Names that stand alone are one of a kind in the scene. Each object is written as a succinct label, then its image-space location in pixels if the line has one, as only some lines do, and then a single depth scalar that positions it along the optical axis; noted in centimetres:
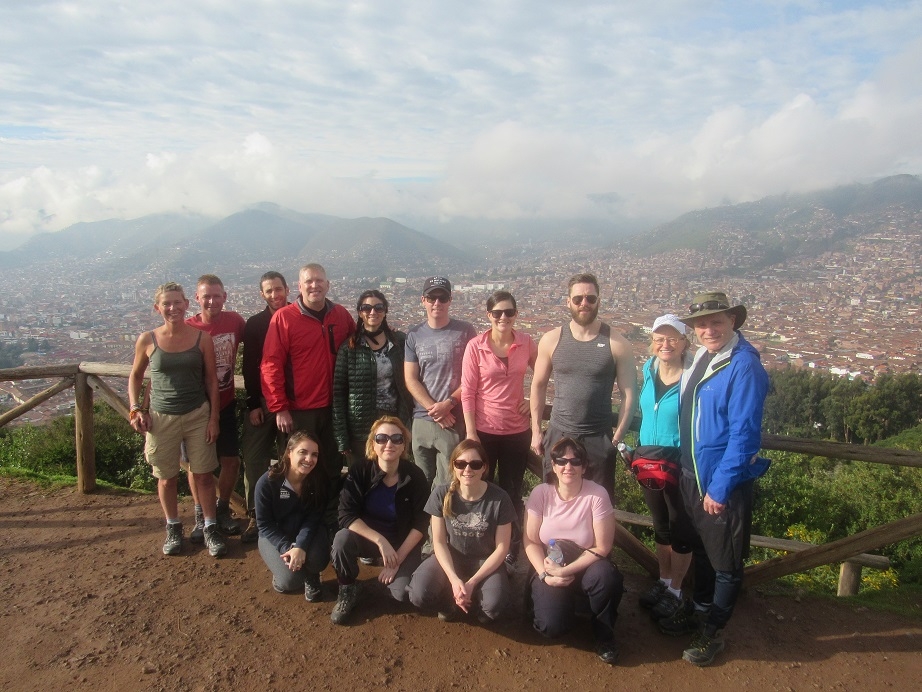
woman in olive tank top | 388
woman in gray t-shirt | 322
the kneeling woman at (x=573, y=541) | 302
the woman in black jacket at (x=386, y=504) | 347
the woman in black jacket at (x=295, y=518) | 355
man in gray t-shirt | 380
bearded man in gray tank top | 331
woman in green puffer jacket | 397
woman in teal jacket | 313
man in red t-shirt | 423
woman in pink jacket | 362
